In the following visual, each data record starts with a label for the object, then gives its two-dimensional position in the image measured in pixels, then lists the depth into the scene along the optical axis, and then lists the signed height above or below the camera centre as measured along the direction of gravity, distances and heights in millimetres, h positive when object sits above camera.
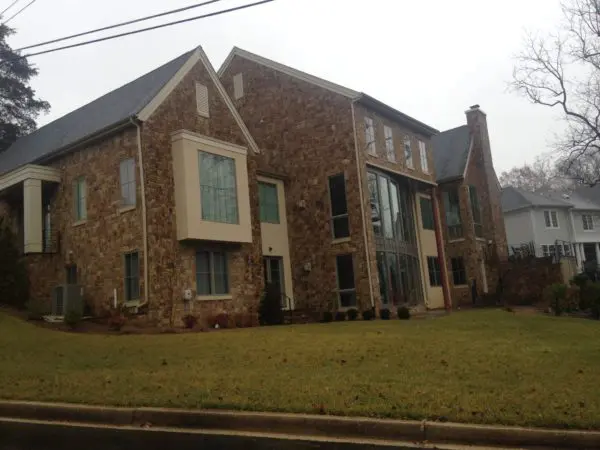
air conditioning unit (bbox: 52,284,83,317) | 17703 +887
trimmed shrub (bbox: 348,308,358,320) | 21312 -308
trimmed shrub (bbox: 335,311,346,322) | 21727 -373
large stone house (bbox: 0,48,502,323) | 18016 +4311
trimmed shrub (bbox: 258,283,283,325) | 20328 +57
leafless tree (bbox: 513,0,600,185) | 28583 +7679
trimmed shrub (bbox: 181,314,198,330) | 17469 -68
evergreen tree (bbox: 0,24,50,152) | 36188 +14453
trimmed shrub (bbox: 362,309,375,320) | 20983 -375
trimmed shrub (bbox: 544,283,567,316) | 21031 -305
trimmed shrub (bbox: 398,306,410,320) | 20712 -436
